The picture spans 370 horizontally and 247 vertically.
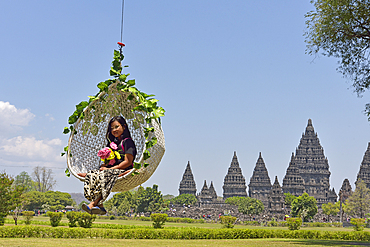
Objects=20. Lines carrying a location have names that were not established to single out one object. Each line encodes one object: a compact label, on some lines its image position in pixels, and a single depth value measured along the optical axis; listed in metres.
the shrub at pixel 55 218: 29.00
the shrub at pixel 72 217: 27.74
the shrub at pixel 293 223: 34.50
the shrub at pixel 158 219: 31.50
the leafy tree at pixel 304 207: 57.78
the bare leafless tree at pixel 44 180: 80.69
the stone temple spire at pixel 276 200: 66.19
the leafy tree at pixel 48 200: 63.24
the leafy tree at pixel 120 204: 61.10
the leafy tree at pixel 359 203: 58.56
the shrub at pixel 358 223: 33.81
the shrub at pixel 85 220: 28.02
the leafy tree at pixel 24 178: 97.07
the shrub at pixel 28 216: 30.46
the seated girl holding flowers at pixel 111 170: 6.44
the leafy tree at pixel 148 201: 60.07
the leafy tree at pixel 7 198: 26.22
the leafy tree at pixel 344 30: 15.61
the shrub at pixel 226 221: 30.62
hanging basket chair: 6.80
